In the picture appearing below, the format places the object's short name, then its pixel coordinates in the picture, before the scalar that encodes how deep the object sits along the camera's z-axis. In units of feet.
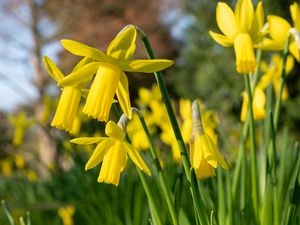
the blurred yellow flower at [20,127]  6.10
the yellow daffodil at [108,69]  0.95
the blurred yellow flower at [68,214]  2.38
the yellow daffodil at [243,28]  1.10
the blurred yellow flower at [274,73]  1.62
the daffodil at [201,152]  1.05
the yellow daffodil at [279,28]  1.34
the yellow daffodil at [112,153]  1.01
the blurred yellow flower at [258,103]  1.58
